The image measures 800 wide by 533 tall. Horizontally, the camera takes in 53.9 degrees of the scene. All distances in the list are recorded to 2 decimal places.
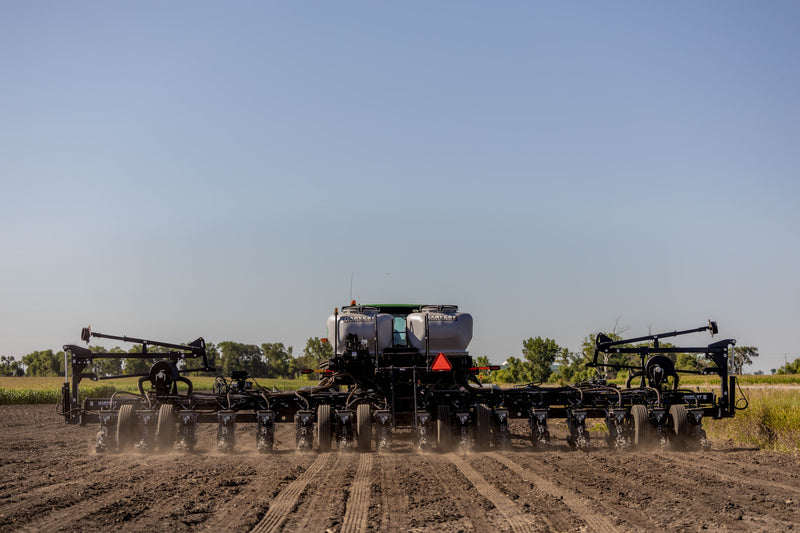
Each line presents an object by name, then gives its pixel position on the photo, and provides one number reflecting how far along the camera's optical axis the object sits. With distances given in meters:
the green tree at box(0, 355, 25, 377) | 135.75
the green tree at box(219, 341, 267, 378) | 109.00
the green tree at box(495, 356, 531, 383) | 65.31
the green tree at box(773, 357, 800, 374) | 77.19
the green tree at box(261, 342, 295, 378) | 106.12
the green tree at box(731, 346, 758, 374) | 143.38
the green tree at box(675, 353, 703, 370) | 76.38
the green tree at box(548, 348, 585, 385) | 61.84
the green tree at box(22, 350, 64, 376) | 129.88
